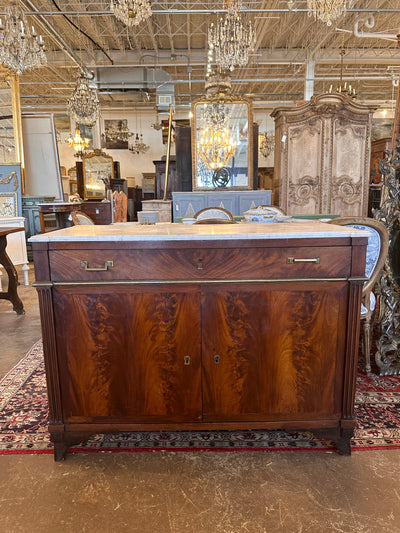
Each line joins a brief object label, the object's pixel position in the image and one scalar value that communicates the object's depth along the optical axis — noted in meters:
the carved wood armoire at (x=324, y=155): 8.17
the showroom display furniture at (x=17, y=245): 5.50
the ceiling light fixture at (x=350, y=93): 8.82
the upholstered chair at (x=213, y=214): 3.99
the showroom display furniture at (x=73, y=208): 7.13
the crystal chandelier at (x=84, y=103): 8.37
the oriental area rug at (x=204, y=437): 1.93
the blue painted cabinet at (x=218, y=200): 7.71
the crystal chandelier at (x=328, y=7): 4.45
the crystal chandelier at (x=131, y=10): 4.62
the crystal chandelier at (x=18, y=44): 5.11
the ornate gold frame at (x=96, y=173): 13.17
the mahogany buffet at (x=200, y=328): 1.71
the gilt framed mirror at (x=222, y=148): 7.99
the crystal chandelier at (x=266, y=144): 14.92
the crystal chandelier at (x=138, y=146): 14.74
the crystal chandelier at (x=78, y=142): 10.95
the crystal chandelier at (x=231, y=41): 5.87
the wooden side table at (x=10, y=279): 4.07
